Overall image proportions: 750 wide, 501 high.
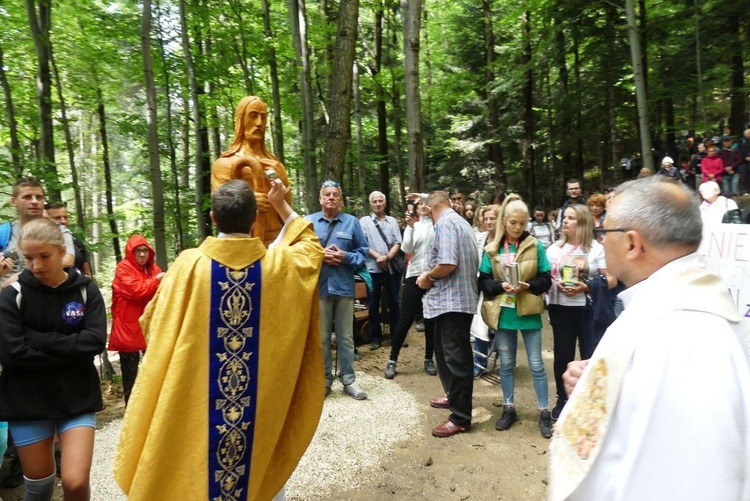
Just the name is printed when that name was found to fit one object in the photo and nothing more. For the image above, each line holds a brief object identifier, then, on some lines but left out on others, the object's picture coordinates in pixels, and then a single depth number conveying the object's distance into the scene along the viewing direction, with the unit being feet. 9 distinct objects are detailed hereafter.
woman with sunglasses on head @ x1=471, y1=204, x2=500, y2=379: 18.63
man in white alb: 3.59
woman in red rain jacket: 16.31
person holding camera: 19.29
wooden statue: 11.75
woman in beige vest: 14.03
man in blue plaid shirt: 13.93
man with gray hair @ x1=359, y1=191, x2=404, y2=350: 23.15
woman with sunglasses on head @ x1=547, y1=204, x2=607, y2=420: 13.82
